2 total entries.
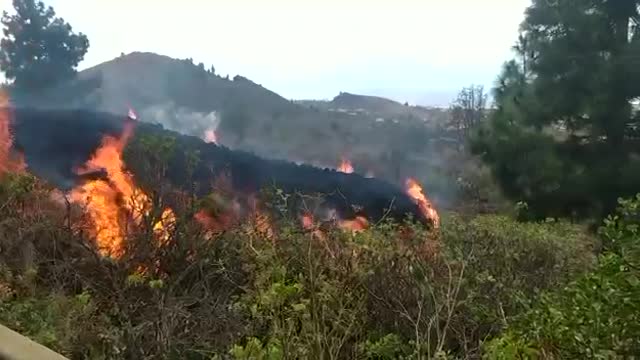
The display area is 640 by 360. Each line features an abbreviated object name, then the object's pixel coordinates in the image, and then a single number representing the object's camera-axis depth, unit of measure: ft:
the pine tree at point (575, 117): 34.86
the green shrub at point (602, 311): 8.59
